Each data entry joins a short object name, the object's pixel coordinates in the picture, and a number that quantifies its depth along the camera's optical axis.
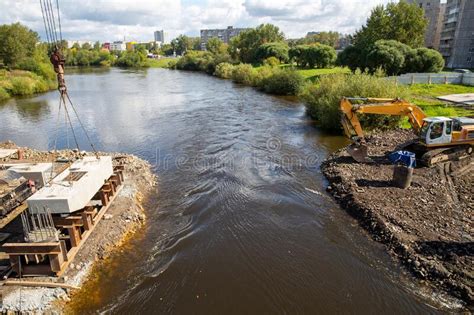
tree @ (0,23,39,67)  56.25
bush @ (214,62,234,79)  65.31
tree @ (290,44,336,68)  61.09
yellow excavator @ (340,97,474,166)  16.36
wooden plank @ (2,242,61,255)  8.84
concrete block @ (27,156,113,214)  9.41
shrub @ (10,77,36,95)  47.09
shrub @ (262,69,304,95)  42.03
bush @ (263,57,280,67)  64.91
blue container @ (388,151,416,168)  15.20
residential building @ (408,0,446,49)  87.56
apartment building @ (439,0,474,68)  64.56
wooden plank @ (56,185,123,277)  9.30
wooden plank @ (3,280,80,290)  8.74
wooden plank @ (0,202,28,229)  11.75
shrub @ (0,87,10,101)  43.73
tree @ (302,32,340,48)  117.76
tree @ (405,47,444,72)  43.53
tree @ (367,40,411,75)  41.22
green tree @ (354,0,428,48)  54.41
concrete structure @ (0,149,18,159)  15.35
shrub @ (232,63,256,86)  53.03
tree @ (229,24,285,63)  83.88
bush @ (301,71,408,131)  23.30
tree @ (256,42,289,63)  70.81
